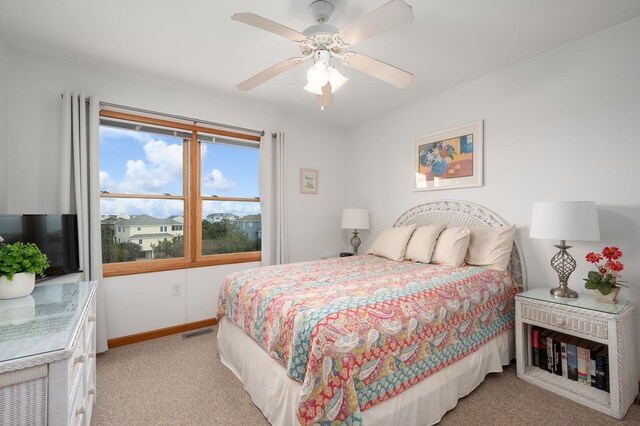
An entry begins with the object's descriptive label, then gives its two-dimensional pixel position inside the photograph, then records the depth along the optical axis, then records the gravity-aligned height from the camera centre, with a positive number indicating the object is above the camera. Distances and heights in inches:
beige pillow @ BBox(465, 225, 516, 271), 101.2 -13.4
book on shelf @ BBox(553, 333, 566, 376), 87.1 -43.8
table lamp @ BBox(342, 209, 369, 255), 159.2 -4.5
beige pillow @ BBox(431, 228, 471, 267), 105.9 -13.9
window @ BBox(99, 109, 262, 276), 118.3 +8.1
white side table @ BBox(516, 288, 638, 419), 72.1 -33.3
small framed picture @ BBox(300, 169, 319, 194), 163.8 +16.9
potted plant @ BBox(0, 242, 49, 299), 62.4 -11.8
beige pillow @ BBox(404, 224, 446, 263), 114.1 -13.3
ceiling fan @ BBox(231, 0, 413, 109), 61.3 +39.7
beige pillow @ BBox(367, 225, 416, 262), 124.0 -14.3
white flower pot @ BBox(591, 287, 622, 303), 79.4 -24.3
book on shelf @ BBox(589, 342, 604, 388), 80.7 -42.8
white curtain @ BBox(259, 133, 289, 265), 146.0 +6.3
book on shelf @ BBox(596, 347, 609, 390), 78.7 -43.6
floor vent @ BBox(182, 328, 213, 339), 123.1 -51.5
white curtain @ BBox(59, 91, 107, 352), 101.3 +11.7
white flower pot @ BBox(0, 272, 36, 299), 62.2 -15.5
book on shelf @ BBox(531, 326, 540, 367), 91.7 -42.0
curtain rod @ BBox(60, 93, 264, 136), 111.2 +40.3
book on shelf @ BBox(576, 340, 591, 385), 81.8 -43.4
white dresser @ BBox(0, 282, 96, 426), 38.4 -20.6
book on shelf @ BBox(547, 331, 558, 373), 88.4 -43.2
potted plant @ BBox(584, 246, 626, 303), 79.3 -18.9
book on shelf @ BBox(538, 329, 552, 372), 90.4 -43.7
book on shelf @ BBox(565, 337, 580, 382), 84.0 -43.7
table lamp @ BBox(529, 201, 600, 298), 80.4 -4.8
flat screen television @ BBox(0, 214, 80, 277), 78.1 -6.0
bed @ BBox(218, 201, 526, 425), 54.8 -29.0
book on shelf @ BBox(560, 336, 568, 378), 86.0 -43.4
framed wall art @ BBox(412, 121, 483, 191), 120.1 +22.3
